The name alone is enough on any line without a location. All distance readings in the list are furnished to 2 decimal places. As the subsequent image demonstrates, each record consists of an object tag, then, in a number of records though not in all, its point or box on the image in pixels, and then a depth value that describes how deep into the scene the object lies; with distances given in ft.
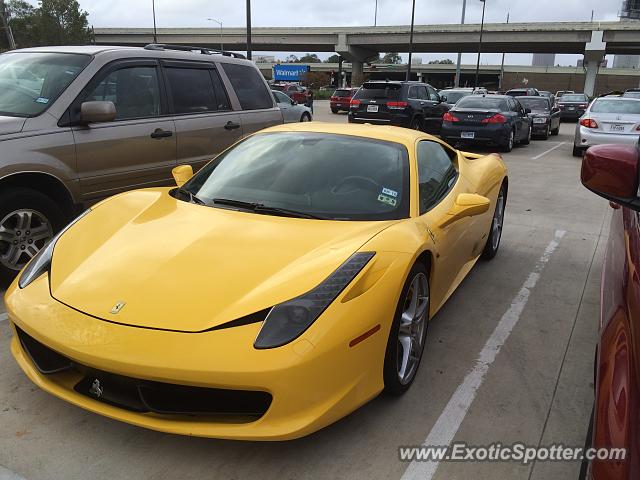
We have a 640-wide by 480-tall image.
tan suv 13.98
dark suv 51.11
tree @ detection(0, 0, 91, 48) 232.73
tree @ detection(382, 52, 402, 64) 432.25
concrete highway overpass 184.85
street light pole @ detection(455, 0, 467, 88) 187.52
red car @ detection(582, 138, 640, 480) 4.66
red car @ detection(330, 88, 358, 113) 96.32
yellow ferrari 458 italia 7.25
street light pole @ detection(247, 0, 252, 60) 76.94
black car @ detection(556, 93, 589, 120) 99.14
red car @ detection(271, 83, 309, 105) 106.22
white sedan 39.17
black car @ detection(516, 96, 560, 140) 58.12
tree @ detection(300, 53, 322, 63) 442.91
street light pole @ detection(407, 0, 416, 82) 132.42
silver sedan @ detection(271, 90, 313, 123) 44.86
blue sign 171.01
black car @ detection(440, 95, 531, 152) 45.37
